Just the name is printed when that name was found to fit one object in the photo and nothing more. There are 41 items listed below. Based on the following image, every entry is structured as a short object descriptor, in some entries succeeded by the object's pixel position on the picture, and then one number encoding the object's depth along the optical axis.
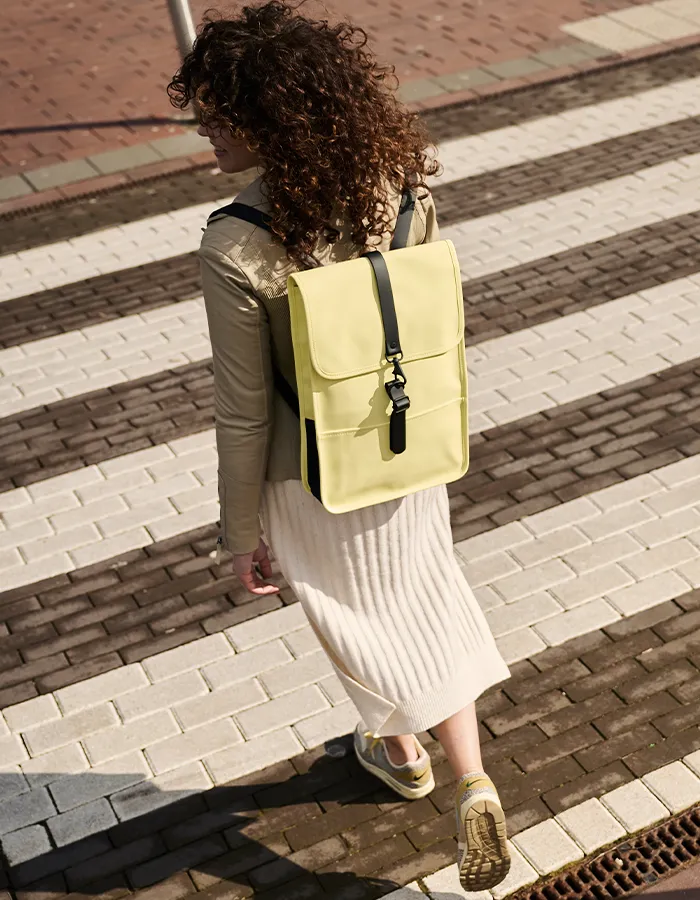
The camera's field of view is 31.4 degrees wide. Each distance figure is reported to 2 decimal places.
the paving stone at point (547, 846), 3.81
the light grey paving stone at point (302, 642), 4.80
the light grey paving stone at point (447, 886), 3.75
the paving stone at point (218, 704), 4.54
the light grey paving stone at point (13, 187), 9.77
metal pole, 10.20
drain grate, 3.72
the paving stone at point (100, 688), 4.67
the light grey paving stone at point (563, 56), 11.32
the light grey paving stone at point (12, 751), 4.45
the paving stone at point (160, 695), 4.61
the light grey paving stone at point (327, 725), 4.39
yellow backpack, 2.93
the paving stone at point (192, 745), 4.36
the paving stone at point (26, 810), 4.16
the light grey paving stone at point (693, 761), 4.07
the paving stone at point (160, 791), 4.18
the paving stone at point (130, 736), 4.44
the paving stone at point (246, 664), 4.71
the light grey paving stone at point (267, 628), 4.88
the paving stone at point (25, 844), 4.03
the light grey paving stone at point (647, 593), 4.83
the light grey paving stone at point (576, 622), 4.73
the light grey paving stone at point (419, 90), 10.91
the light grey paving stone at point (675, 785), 3.96
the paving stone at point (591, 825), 3.87
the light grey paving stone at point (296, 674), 4.64
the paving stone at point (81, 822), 4.09
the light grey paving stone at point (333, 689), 4.55
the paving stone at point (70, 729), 4.50
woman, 2.79
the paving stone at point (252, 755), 4.29
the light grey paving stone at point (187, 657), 4.78
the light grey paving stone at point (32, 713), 4.59
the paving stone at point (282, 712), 4.47
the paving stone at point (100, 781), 4.24
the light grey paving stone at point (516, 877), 3.75
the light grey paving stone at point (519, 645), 4.66
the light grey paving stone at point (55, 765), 4.35
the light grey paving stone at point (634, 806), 3.91
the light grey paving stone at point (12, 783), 4.29
